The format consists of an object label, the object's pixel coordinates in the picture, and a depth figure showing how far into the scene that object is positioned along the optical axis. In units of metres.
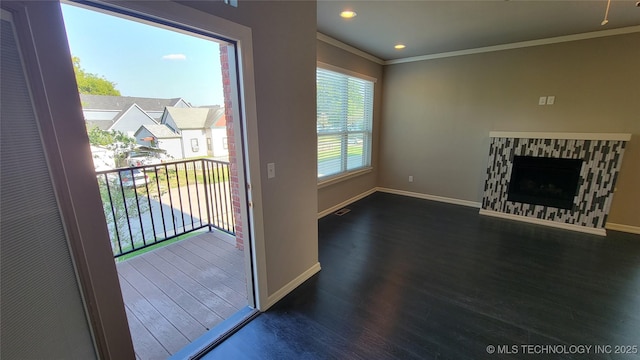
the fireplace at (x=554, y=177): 3.38
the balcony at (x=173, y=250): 2.01
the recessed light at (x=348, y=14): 2.67
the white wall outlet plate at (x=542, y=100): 3.79
